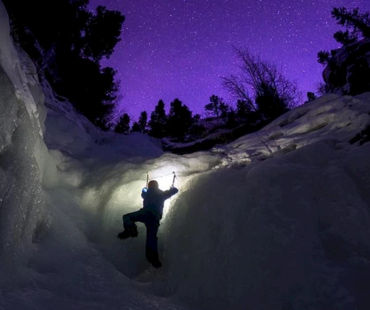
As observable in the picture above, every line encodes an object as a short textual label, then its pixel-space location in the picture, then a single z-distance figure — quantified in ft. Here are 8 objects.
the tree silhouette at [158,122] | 96.27
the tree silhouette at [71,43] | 39.37
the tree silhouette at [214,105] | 117.82
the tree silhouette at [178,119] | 90.07
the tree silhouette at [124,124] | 86.68
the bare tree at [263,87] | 67.51
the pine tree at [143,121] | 106.86
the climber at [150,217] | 15.31
